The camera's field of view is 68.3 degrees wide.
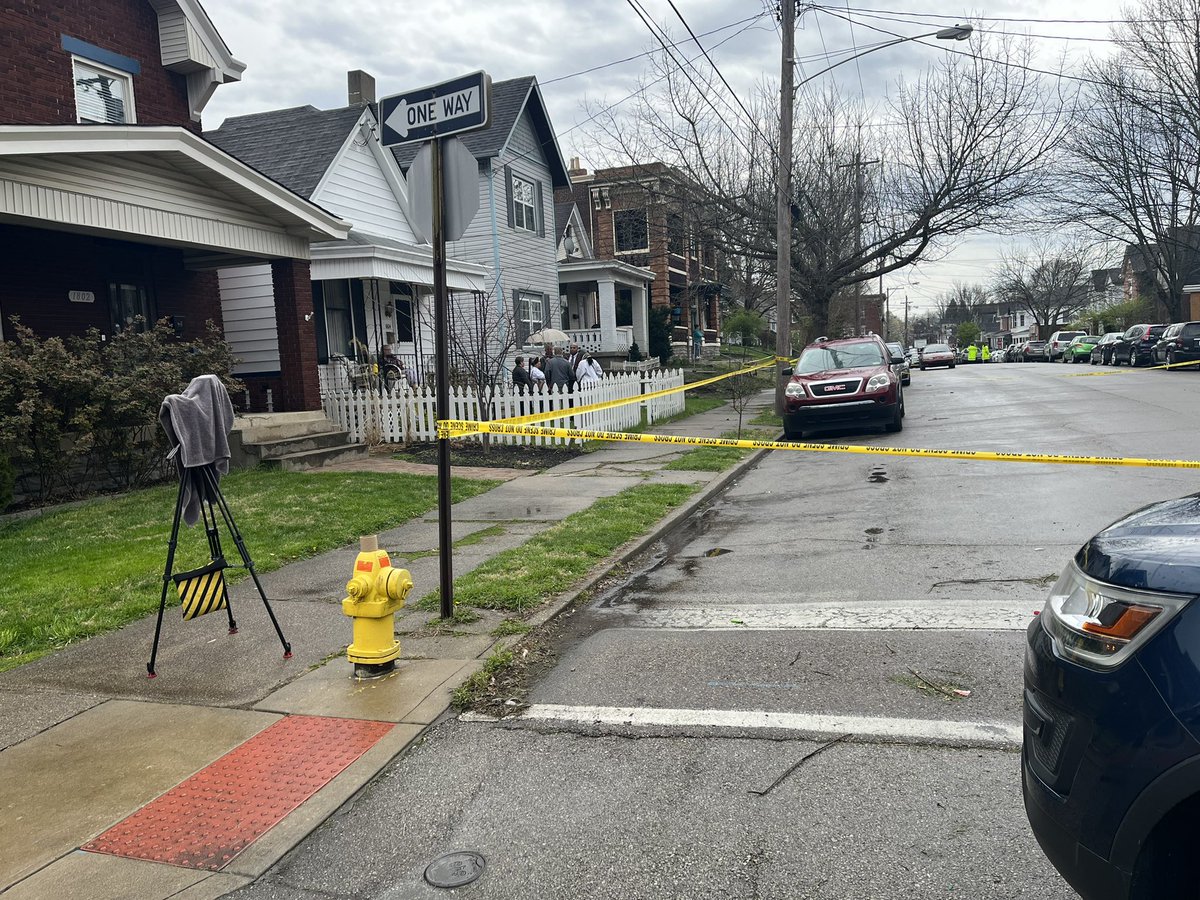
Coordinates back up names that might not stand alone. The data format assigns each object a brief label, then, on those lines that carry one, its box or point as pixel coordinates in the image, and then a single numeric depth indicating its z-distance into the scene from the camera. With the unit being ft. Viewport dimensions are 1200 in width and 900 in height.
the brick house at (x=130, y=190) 35.40
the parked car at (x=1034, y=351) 180.41
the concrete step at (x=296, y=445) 41.24
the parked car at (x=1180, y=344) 97.91
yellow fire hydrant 15.28
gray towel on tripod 16.07
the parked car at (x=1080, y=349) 143.13
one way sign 17.29
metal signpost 17.33
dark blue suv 6.25
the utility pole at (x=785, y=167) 60.80
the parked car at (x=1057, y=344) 167.27
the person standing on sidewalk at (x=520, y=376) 54.08
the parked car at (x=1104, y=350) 128.67
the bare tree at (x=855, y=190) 81.56
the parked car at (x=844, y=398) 49.03
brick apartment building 87.45
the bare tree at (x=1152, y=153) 104.06
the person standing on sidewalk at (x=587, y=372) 54.25
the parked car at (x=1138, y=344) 112.27
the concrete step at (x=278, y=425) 41.95
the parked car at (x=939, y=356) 146.00
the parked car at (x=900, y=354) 88.48
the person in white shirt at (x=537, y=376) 54.65
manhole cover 9.73
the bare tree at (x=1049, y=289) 283.79
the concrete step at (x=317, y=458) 40.98
